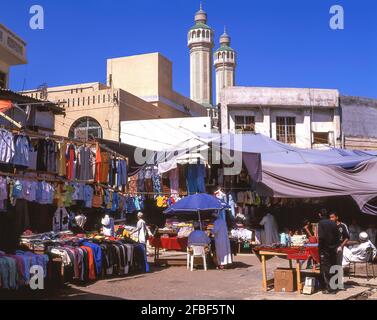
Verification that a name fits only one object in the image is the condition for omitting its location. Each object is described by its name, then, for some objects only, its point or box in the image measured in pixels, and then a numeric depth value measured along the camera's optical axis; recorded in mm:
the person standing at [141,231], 14942
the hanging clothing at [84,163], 12875
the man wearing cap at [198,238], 12344
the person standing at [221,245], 12648
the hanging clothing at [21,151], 10805
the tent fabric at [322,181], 13422
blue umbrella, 12711
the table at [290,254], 8828
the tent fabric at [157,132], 25000
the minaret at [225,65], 58656
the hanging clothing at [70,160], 12492
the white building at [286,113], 26922
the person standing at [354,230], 14711
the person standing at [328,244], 8727
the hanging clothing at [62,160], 12180
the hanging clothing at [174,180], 17484
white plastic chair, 12459
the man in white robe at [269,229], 16891
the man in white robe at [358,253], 11570
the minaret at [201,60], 54062
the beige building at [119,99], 24969
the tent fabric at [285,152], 14812
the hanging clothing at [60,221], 12766
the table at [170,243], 13863
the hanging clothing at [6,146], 10367
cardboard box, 8938
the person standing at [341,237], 9055
